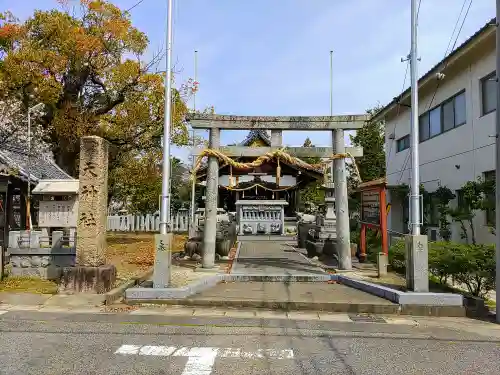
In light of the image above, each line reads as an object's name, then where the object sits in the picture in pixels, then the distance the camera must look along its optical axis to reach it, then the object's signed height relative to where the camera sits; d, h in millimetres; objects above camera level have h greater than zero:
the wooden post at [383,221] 11953 -141
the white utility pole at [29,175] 13911 +1306
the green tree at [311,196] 43591 +2027
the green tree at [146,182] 22828 +2127
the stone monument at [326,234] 14909 -674
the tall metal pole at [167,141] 8852 +1532
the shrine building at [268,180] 24914 +2181
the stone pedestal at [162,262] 8766 -961
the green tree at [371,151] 37000 +5590
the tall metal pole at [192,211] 23552 +172
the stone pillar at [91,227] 9289 -292
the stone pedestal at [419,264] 8453 -929
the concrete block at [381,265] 10855 -1226
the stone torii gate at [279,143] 11523 +1945
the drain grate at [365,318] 7598 -1839
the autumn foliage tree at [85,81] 17281 +5672
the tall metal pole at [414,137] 8594 +1613
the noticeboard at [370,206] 12680 +291
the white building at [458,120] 14398 +3735
